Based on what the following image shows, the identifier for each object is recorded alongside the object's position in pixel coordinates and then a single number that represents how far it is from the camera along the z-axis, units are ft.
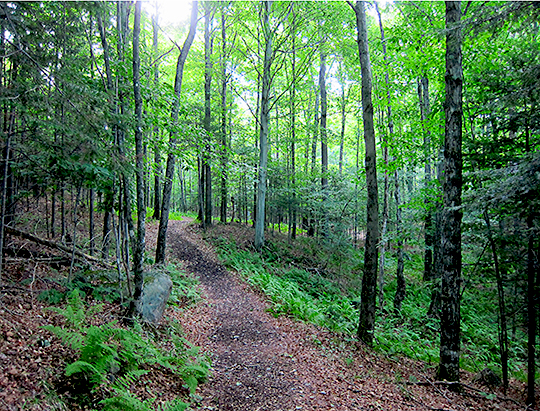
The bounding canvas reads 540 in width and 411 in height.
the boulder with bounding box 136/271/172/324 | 20.40
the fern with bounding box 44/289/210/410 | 11.45
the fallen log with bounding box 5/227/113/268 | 19.17
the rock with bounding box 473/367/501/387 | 20.95
